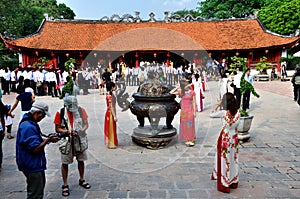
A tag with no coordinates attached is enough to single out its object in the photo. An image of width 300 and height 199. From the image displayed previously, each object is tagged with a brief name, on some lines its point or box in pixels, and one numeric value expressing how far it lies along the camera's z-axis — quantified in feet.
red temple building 86.31
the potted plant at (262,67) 81.03
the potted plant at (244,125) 22.91
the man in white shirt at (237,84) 35.48
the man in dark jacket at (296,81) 37.55
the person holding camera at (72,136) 14.89
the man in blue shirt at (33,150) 11.31
